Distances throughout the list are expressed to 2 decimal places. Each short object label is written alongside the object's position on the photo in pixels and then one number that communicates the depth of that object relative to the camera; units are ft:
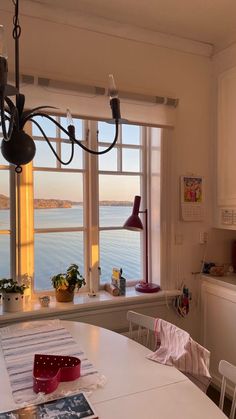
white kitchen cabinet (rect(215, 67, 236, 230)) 8.20
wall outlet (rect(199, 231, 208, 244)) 8.79
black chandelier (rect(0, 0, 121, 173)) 3.87
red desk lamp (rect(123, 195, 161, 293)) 7.27
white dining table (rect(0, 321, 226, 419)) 3.57
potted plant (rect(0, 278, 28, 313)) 6.70
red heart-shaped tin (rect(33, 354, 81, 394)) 3.89
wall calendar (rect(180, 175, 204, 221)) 8.48
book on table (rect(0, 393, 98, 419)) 3.47
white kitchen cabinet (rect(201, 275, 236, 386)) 7.73
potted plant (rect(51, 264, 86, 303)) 7.29
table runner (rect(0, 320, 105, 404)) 3.94
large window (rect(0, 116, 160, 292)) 7.32
